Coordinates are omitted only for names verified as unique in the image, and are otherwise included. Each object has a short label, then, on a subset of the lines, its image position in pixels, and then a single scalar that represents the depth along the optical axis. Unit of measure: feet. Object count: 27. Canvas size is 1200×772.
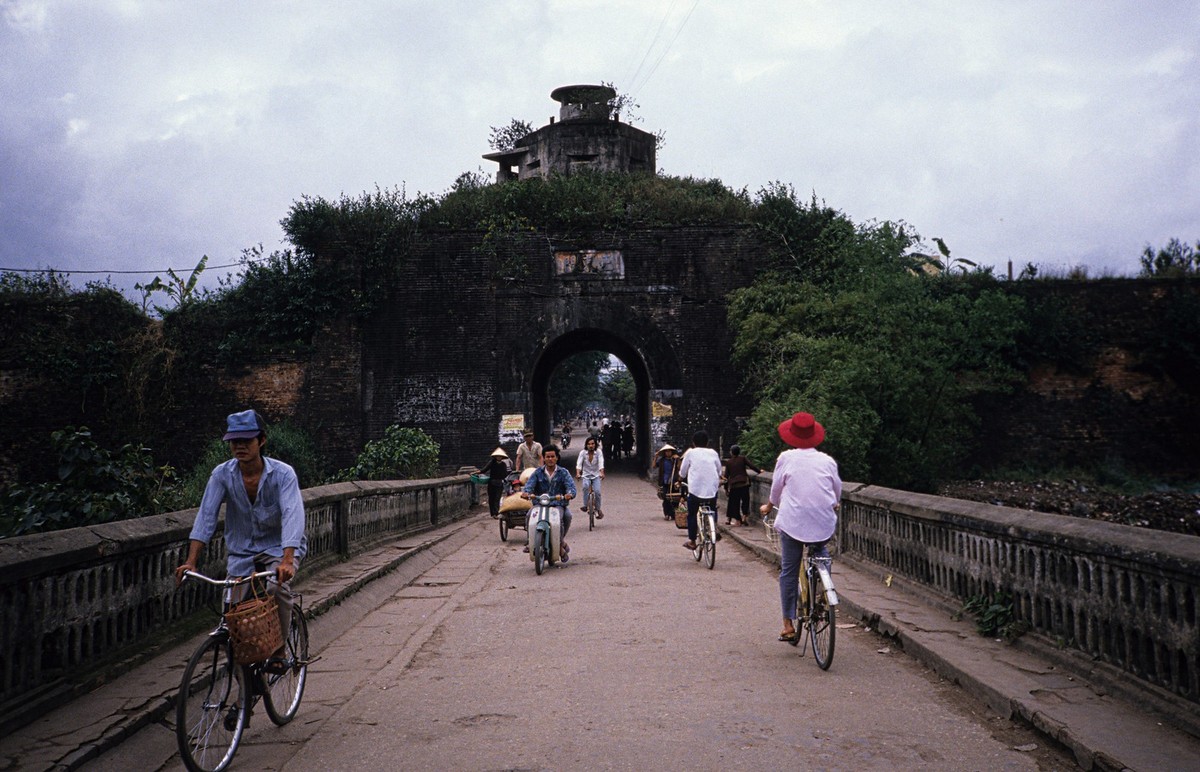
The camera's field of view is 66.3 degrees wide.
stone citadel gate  80.59
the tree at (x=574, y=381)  169.07
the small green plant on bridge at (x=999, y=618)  20.36
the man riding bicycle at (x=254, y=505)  15.35
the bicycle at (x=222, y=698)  13.17
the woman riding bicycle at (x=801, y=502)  21.07
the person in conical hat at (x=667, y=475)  54.54
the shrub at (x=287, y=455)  72.64
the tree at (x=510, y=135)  117.22
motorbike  34.76
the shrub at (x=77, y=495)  23.65
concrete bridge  14.29
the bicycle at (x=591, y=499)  52.34
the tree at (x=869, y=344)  57.36
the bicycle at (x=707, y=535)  35.50
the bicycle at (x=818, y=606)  19.66
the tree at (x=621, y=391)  246.68
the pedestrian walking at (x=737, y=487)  49.90
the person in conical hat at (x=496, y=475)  54.90
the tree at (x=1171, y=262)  86.07
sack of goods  43.29
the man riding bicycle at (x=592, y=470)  53.26
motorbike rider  36.29
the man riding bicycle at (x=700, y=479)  37.58
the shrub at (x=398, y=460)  72.84
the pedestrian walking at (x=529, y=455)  51.55
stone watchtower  104.73
